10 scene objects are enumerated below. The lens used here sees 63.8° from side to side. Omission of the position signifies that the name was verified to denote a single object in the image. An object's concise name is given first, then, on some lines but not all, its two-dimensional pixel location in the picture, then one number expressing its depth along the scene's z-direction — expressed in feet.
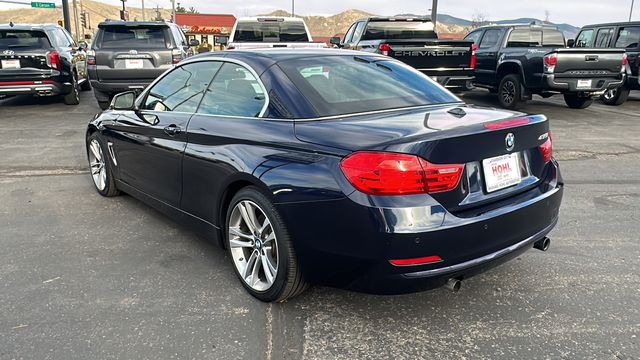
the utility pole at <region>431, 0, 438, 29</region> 64.28
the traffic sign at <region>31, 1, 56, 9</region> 105.09
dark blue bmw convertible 8.14
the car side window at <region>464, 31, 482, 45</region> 43.65
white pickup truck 39.93
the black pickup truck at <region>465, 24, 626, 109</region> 34.14
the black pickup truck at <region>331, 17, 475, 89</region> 33.99
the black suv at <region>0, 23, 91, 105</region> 34.30
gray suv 32.24
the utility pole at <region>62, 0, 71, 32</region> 67.36
